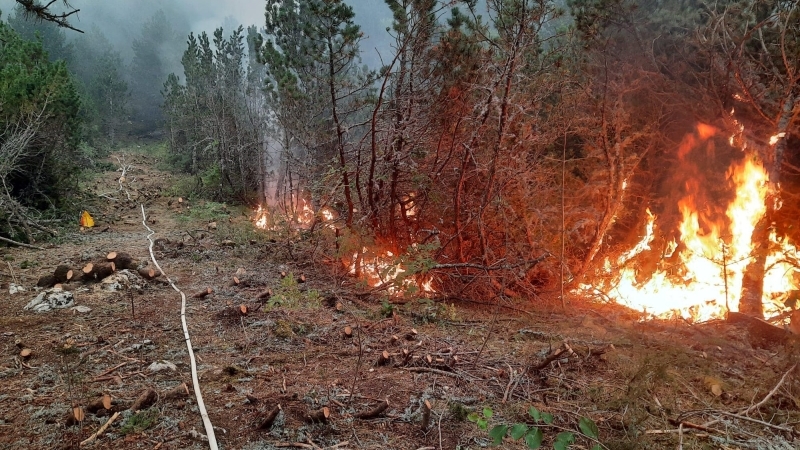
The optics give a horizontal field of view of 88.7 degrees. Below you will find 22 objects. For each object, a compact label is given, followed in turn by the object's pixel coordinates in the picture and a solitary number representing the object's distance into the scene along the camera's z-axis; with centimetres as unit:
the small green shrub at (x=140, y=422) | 290
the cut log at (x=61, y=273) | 652
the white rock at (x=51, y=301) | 554
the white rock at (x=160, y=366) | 385
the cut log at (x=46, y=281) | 651
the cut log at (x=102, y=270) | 654
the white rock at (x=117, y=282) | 630
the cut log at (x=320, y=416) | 302
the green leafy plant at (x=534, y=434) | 187
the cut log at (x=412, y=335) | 479
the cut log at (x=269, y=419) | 296
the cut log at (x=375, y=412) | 312
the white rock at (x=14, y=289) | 619
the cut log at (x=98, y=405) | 308
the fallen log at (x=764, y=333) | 508
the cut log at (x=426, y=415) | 299
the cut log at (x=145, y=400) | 314
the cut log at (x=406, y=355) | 408
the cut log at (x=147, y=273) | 689
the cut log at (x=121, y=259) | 704
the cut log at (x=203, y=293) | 620
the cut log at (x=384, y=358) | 411
